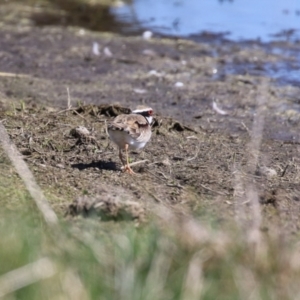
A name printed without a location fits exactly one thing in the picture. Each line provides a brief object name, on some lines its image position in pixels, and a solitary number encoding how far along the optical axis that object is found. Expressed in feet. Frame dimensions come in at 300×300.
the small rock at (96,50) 86.27
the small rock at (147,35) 97.35
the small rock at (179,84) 71.51
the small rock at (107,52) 85.81
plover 38.58
